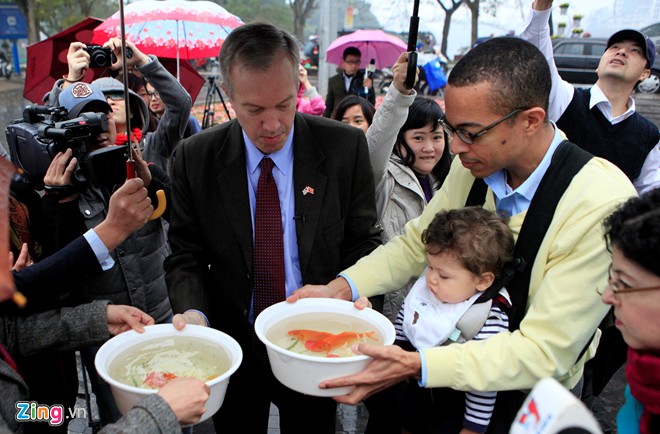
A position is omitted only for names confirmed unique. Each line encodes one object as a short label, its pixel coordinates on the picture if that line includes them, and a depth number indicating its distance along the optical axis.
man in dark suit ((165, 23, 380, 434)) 2.10
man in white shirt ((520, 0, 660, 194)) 3.15
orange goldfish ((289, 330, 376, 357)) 1.65
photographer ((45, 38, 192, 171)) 2.87
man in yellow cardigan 1.48
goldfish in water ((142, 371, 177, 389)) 1.50
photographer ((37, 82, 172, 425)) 2.27
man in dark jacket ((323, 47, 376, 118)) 7.75
